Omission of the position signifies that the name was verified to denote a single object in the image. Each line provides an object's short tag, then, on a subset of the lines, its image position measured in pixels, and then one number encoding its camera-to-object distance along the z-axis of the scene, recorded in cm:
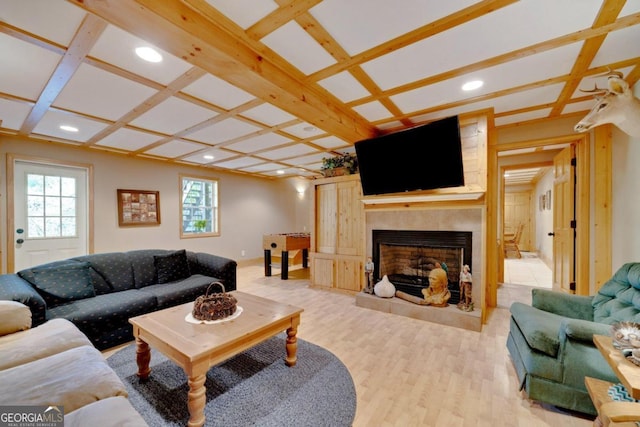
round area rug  156
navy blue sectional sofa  222
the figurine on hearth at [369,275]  370
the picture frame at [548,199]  635
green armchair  152
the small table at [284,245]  528
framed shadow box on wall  467
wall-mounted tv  278
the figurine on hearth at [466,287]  297
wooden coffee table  147
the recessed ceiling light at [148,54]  181
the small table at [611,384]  98
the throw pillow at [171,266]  328
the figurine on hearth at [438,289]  313
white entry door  371
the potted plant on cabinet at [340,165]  432
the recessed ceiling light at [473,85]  234
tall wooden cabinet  417
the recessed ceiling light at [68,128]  325
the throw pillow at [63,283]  238
